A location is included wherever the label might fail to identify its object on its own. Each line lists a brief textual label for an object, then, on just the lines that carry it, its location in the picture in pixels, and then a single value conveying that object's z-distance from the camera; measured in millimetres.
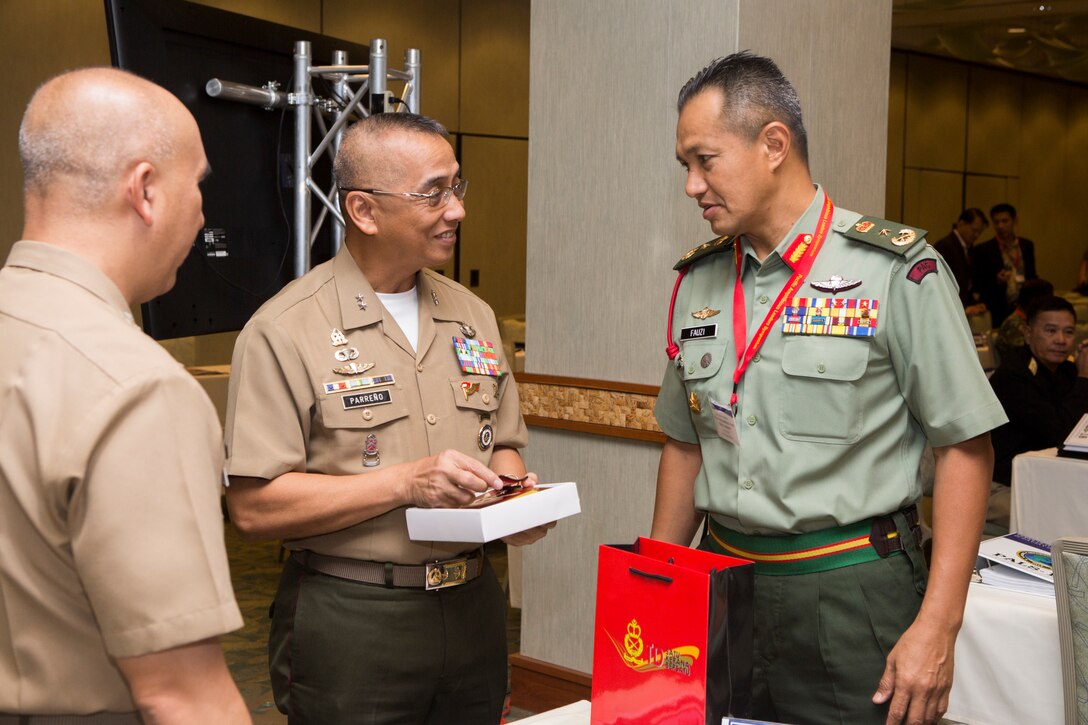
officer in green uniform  1800
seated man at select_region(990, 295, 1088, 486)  4480
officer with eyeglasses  1902
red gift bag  1552
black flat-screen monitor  2633
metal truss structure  3021
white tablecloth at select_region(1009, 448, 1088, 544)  3793
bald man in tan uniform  1064
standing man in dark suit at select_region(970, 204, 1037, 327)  10438
